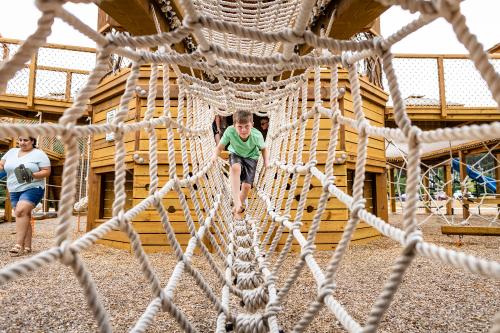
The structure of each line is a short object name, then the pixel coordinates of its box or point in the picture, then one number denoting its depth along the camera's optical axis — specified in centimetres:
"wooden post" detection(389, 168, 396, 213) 689
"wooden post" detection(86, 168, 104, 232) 317
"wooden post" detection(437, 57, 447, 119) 410
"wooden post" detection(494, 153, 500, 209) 588
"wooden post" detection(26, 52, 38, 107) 454
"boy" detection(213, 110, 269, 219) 189
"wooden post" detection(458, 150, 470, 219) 489
